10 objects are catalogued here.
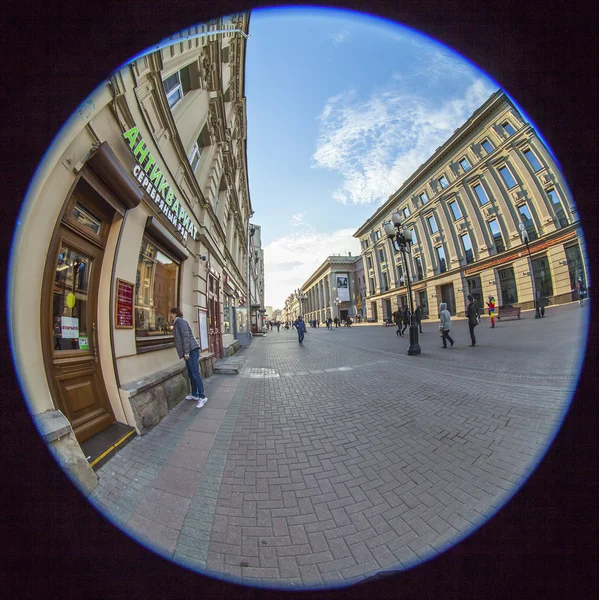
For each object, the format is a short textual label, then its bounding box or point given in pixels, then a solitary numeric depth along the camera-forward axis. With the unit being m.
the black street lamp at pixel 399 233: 9.07
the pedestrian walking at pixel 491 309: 12.76
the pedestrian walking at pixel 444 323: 8.71
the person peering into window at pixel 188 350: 4.27
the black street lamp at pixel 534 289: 10.01
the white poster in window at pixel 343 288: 54.94
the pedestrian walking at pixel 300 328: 15.78
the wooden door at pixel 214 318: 8.34
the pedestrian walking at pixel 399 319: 15.83
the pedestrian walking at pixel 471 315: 8.35
